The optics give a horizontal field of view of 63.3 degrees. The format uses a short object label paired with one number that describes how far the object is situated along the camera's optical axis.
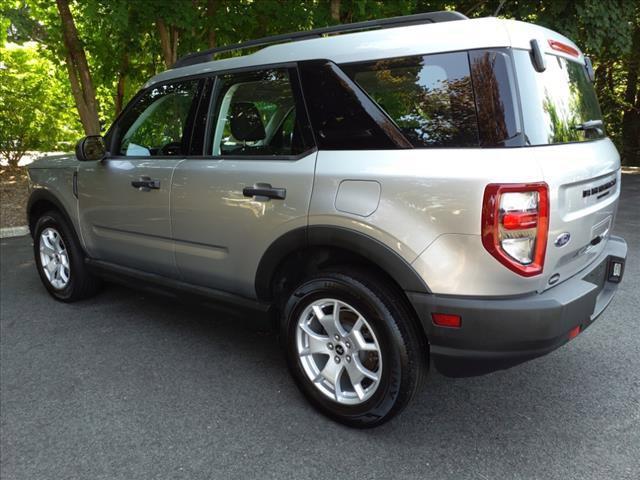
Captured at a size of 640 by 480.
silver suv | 2.13
